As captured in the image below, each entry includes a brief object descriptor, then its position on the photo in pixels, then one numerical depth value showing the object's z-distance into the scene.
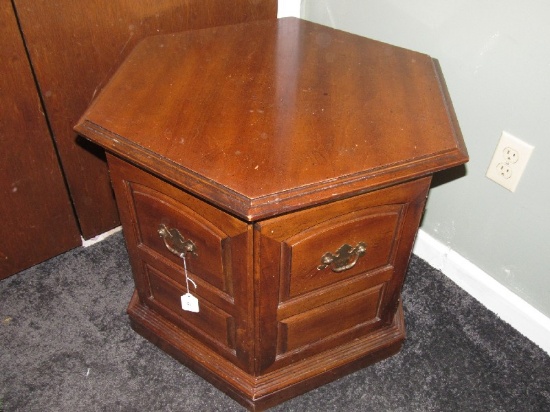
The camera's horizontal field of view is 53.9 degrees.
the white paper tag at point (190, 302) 0.99
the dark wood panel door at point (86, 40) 1.05
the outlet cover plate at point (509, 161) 1.04
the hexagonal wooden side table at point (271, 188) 0.78
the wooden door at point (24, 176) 1.05
